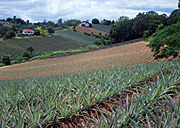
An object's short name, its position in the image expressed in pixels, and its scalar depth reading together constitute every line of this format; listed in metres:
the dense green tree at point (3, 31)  105.38
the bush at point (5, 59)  53.88
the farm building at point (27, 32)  113.44
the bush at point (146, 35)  54.41
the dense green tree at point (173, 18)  60.75
